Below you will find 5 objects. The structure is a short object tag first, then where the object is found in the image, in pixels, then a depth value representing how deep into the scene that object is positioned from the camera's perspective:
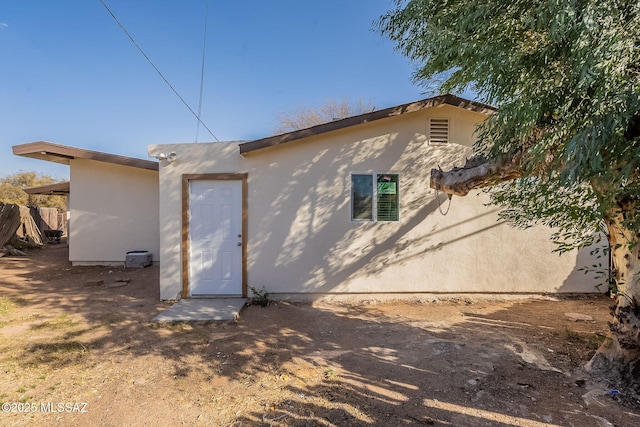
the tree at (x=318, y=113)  18.52
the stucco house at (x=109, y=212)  8.69
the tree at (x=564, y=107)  2.10
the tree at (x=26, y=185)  20.25
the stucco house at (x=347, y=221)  5.40
